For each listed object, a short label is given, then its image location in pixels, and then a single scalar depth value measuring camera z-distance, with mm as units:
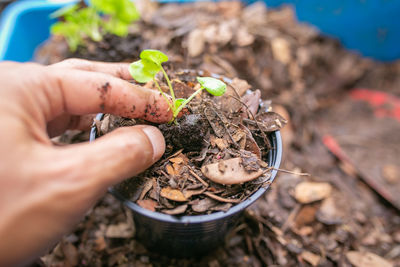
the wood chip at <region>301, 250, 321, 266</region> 252
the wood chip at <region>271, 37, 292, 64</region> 356
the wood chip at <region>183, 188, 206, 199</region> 185
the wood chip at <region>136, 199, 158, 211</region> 181
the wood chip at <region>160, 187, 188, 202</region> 182
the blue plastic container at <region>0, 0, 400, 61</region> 362
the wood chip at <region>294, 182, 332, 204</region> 277
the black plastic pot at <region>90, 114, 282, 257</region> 176
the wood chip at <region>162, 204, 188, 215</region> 177
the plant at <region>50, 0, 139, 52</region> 283
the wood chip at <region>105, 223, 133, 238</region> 250
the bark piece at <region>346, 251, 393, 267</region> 254
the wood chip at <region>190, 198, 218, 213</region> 182
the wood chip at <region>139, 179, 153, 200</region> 185
